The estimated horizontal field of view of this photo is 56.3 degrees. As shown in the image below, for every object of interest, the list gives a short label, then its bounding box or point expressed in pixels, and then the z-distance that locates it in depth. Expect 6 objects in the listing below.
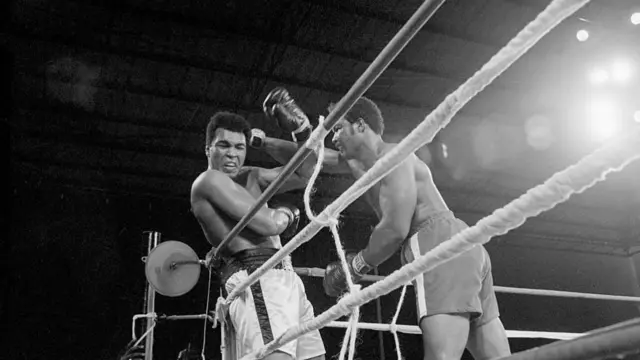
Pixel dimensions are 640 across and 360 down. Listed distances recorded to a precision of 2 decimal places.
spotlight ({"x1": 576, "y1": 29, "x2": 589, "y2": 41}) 5.65
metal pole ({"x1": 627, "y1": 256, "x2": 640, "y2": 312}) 10.10
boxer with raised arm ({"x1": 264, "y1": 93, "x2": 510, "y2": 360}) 1.59
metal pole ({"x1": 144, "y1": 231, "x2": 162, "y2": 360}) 2.96
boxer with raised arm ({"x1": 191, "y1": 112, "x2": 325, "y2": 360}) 1.78
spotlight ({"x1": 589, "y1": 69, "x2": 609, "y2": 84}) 5.93
